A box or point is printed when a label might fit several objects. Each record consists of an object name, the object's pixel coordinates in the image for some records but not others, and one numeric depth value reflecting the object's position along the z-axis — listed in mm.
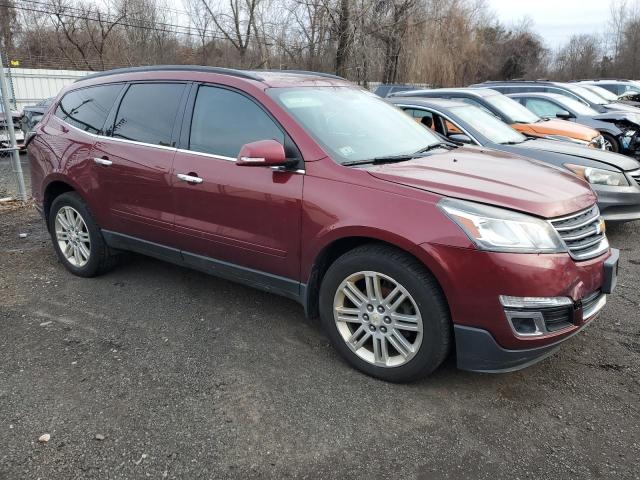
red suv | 2705
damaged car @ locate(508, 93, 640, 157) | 10742
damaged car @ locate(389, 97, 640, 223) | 5688
